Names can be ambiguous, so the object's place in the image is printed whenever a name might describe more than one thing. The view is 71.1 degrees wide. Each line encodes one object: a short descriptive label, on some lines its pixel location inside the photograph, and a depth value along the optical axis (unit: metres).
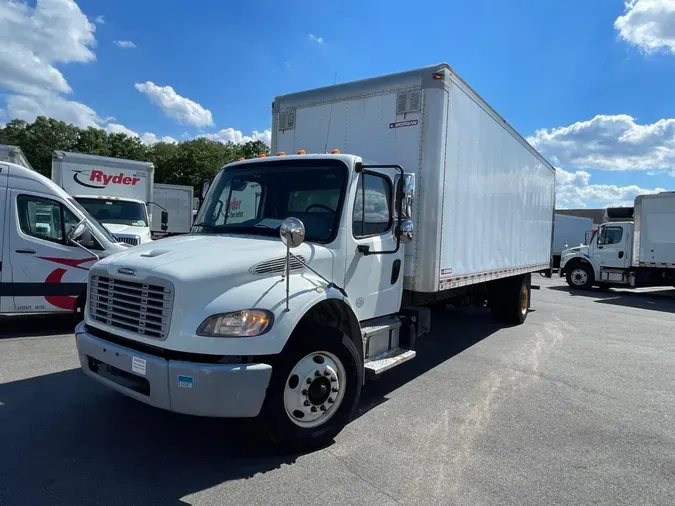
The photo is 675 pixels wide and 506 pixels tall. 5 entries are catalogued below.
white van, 7.05
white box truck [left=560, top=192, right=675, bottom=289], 17.11
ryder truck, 11.41
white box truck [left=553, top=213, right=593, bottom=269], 31.00
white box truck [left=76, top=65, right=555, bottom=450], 3.25
